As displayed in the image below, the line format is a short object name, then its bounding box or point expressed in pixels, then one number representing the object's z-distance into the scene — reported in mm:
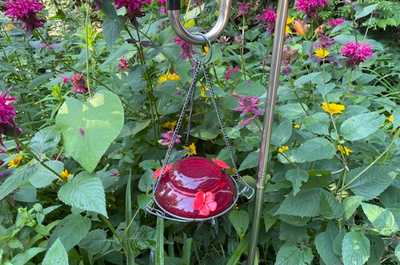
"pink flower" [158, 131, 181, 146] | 946
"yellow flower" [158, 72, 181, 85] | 1152
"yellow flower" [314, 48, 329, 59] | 1101
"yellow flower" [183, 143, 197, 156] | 1014
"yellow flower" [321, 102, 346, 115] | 938
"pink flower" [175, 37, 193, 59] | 1022
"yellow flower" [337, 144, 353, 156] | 901
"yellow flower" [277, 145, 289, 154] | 939
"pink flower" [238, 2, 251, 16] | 1418
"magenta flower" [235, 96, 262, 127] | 889
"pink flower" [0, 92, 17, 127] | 732
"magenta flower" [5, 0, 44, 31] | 989
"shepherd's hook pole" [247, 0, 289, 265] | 711
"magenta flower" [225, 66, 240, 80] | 1239
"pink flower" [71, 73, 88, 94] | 971
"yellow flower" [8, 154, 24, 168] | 906
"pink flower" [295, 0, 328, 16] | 1083
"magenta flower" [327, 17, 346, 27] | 1366
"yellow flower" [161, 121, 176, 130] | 1158
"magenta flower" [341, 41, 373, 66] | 1025
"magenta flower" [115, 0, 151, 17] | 899
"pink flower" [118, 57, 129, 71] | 1178
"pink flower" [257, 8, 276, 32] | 1185
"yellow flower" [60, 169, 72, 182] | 874
